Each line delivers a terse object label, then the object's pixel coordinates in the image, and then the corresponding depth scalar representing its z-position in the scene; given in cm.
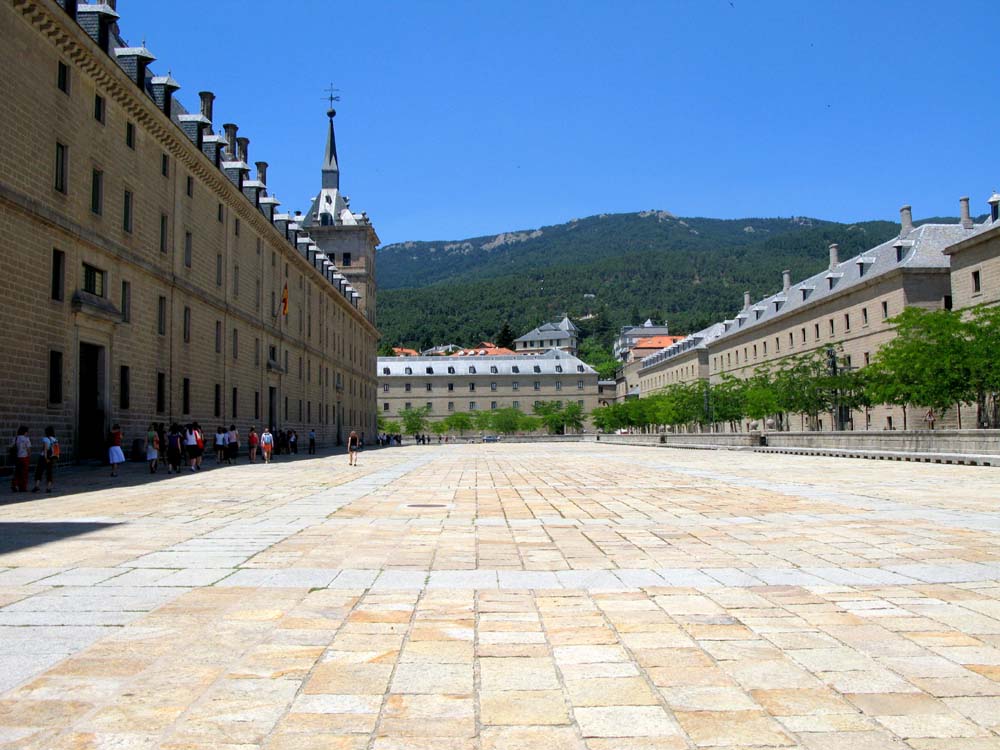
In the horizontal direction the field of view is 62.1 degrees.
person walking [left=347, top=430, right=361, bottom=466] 3085
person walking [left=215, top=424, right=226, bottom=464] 3225
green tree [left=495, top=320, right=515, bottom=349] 18538
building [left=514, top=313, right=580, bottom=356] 17338
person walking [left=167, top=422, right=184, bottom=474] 2500
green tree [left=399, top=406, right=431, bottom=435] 12500
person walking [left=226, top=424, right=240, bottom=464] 3303
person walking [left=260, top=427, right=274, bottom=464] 3195
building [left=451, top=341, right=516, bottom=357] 16125
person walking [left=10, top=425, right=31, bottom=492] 1700
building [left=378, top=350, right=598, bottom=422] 13350
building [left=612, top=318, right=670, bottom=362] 17525
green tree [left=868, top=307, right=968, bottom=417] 3969
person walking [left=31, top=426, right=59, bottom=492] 1731
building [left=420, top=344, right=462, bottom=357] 17548
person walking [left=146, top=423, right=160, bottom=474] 2458
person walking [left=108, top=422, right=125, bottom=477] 2191
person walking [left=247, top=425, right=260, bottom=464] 3338
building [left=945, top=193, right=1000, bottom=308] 4888
